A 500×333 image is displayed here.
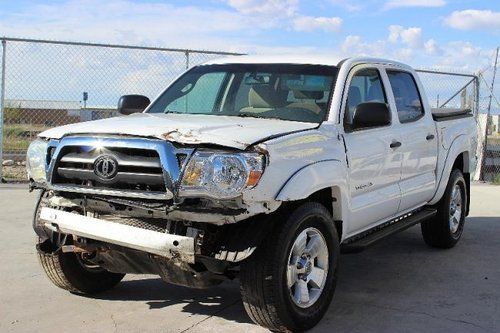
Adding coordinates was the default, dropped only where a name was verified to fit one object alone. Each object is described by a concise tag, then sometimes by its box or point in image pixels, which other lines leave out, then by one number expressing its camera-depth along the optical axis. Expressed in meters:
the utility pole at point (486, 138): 12.98
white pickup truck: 3.75
